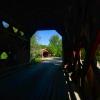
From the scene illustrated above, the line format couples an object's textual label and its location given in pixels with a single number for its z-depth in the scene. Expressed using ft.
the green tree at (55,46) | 136.25
